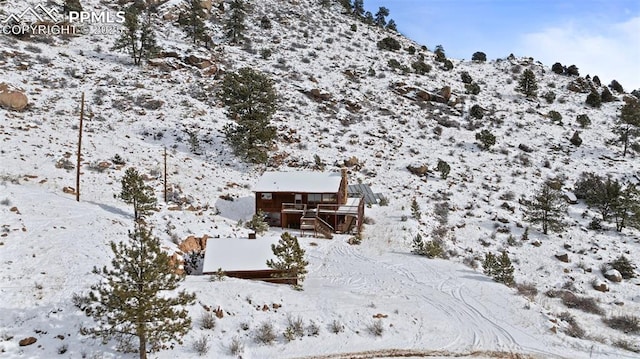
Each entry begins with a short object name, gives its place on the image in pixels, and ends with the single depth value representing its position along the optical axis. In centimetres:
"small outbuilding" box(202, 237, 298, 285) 1950
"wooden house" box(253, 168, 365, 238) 3116
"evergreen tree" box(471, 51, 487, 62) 8875
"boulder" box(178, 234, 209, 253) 2250
